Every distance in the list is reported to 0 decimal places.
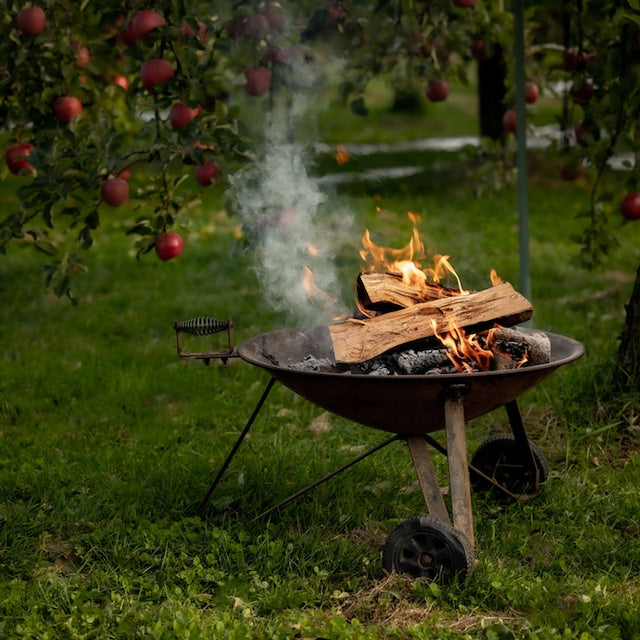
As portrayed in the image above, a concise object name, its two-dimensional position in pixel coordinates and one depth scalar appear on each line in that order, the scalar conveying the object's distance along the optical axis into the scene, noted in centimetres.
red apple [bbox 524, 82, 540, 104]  629
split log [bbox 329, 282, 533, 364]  360
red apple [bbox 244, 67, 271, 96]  475
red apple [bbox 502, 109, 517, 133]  621
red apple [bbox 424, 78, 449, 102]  611
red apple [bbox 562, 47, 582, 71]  586
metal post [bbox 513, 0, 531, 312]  577
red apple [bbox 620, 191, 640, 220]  548
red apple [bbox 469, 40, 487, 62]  631
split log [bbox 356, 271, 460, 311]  373
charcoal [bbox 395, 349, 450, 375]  364
